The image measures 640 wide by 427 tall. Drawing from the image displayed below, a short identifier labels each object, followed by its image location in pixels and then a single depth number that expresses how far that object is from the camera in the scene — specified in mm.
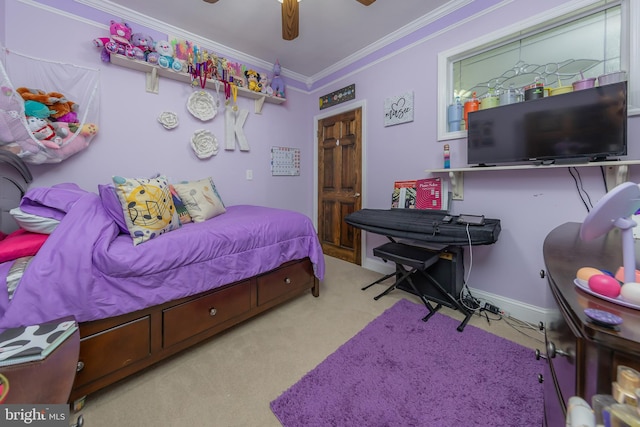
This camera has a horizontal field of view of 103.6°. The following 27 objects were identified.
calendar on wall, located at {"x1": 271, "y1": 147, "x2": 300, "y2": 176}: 3463
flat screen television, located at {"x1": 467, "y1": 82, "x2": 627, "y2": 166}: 1519
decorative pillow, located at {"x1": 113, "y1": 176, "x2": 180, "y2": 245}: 1446
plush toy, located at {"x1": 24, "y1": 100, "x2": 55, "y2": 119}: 1785
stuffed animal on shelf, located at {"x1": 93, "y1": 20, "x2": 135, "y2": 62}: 2104
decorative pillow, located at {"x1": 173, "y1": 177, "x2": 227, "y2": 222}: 2088
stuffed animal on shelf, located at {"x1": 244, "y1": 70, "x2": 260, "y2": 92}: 2975
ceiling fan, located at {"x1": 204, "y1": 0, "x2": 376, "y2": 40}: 1497
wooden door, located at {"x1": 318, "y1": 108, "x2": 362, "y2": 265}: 3275
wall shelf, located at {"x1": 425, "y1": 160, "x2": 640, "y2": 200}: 1520
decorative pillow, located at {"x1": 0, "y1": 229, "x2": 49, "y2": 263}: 1173
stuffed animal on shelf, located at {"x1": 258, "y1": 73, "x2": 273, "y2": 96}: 3076
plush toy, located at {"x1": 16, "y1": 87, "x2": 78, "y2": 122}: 1805
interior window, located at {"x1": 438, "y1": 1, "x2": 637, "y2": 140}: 1696
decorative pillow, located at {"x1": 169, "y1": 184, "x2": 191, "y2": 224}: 2020
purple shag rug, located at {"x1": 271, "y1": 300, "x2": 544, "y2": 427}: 1201
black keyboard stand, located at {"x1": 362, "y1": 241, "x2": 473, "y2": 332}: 1995
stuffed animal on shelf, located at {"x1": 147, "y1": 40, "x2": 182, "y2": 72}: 2312
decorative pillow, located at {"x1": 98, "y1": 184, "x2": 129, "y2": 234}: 1482
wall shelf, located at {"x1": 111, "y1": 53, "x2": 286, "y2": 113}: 2213
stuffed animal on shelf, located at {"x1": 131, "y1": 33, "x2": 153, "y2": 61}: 2229
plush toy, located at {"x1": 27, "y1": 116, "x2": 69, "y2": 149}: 1780
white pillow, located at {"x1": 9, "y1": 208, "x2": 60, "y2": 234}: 1264
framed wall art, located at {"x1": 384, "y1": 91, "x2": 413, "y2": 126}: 2625
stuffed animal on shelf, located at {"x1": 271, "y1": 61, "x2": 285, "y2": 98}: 3206
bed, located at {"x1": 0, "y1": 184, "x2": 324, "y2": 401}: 1147
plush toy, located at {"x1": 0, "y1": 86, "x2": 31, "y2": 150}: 1597
